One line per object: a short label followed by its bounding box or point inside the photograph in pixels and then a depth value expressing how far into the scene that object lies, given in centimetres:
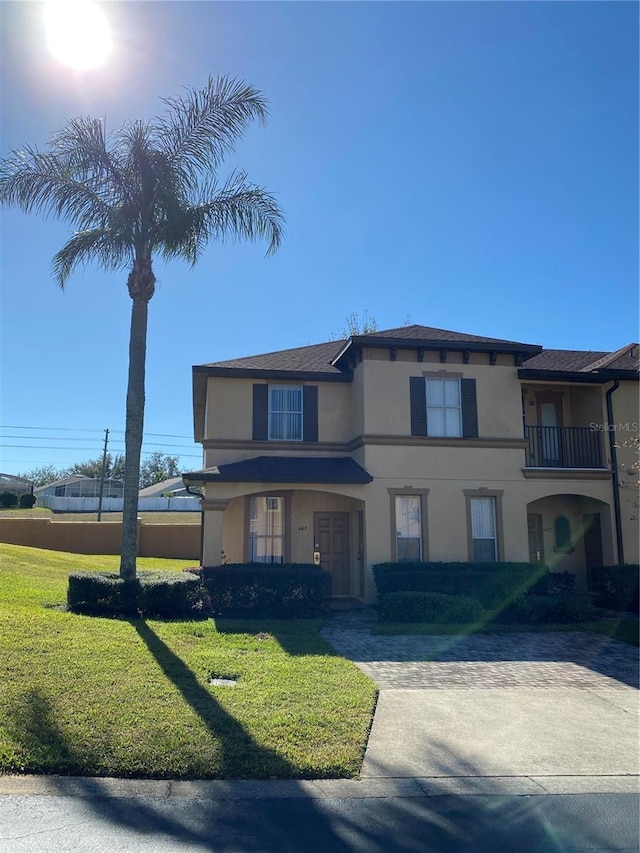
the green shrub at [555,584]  1527
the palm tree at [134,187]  1252
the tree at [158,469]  8581
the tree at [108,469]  7956
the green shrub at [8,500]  3800
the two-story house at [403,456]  1639
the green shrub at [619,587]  1596
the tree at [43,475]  9431
